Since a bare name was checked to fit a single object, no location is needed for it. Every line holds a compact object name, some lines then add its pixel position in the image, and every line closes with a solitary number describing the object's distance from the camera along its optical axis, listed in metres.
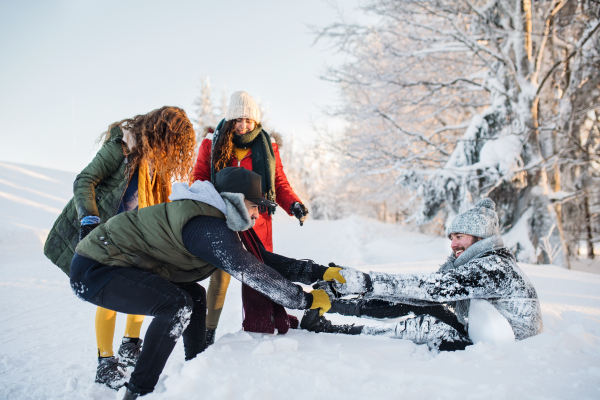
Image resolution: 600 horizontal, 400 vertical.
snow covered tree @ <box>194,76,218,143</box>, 29.58
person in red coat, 2.51
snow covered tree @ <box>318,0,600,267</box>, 6.39
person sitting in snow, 1.89
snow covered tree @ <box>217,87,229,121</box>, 31.21
